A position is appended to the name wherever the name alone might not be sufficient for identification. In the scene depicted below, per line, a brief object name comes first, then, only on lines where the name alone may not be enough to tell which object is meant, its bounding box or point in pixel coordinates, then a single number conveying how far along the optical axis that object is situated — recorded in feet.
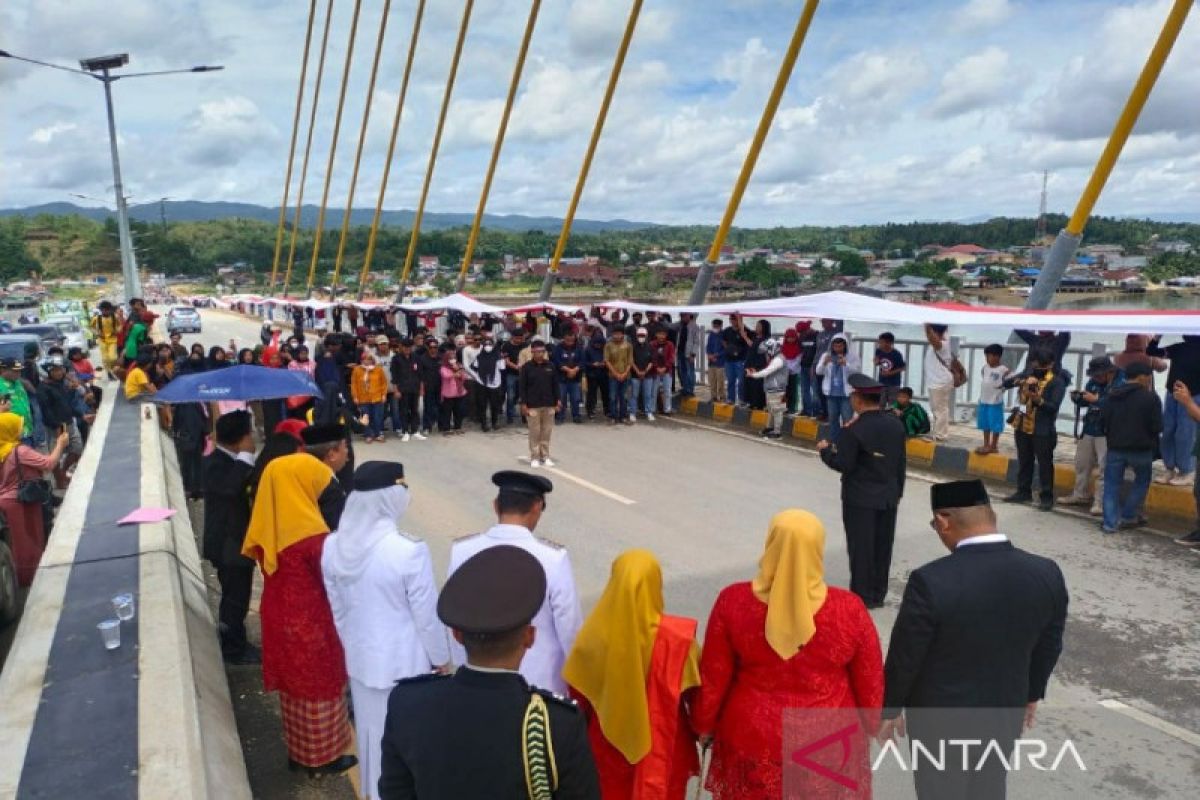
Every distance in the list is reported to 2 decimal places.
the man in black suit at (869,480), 19.70
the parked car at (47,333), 84.17
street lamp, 71.36
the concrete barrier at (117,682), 10.26
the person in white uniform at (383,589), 11.86
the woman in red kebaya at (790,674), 9.24
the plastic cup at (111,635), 13.58
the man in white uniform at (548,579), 10.91
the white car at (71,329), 95.47
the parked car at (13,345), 54.65
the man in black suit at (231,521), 17.79
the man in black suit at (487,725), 6.52
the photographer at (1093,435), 27.61
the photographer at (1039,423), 28.71
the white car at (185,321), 144.15
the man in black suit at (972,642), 9.91
